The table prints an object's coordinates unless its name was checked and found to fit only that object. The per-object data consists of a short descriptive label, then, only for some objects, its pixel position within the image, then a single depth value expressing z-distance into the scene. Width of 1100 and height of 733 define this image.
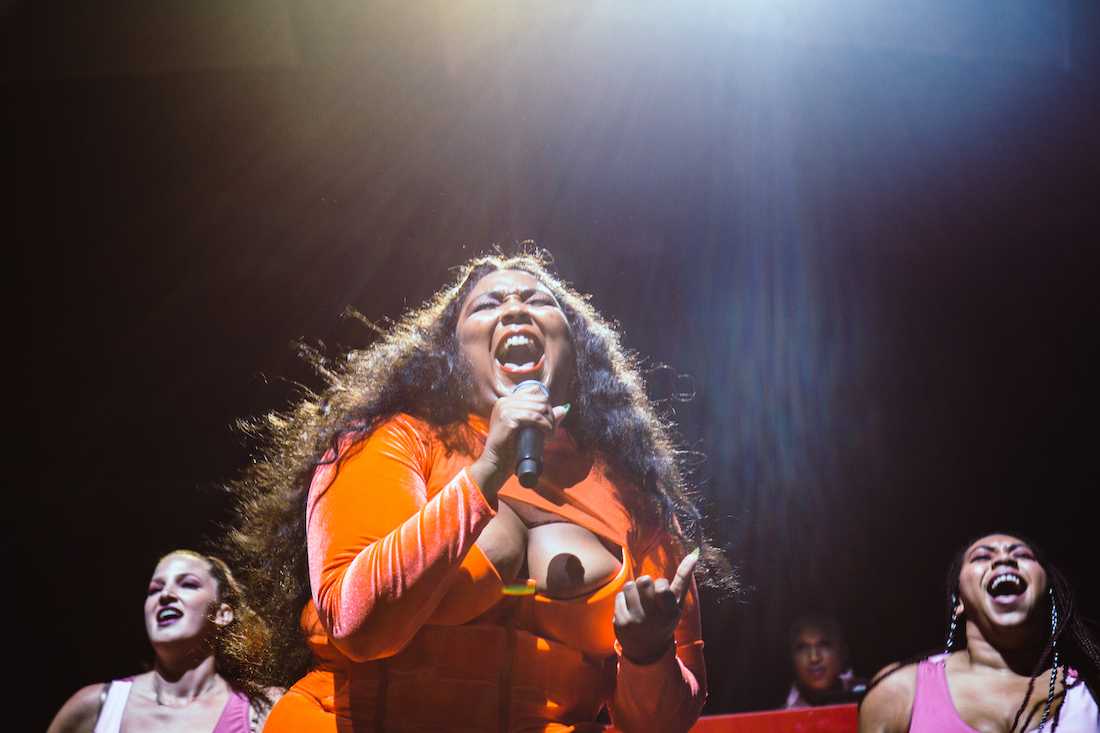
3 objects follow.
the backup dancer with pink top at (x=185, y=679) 2.71
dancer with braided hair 2.31
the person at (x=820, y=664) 3.79
